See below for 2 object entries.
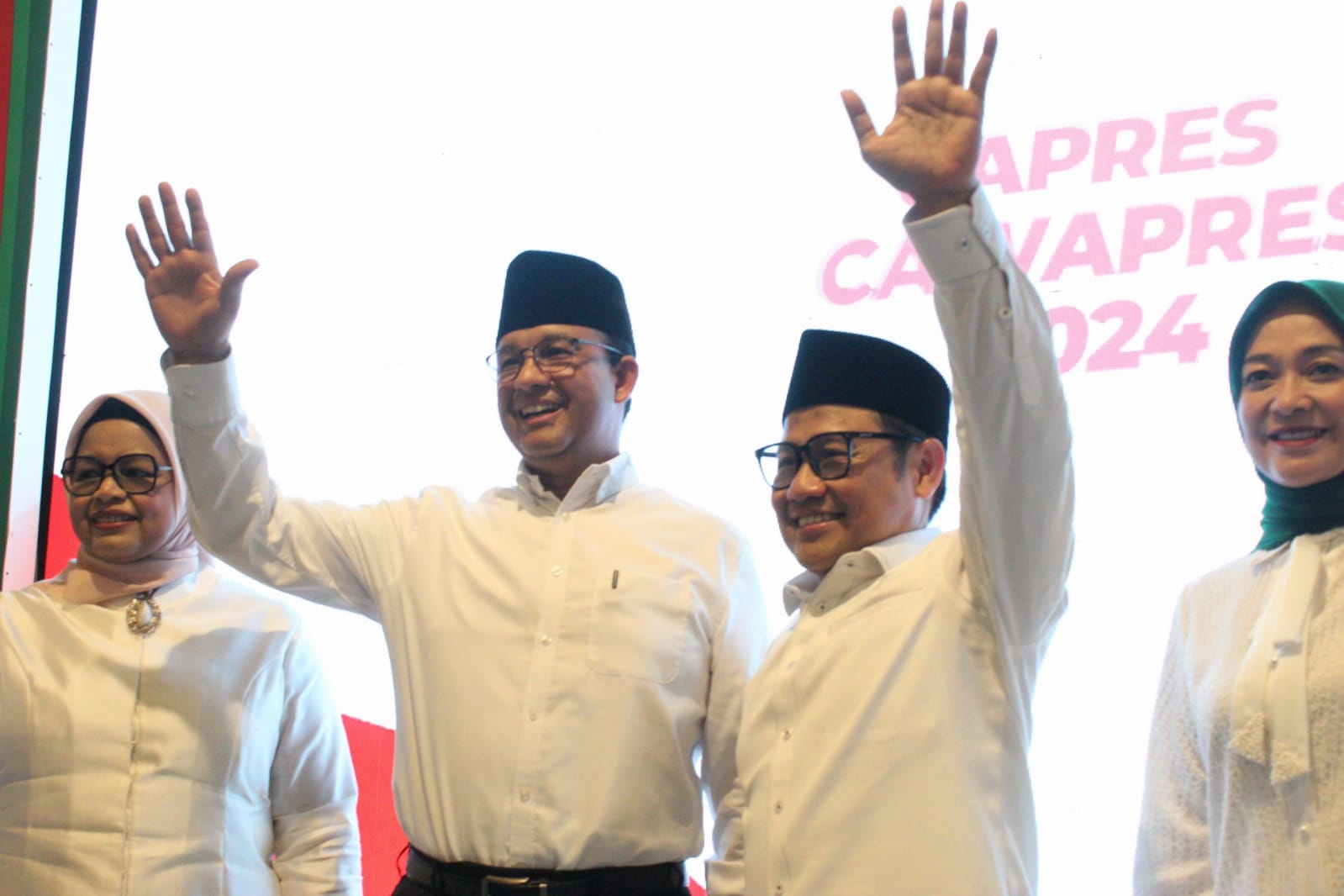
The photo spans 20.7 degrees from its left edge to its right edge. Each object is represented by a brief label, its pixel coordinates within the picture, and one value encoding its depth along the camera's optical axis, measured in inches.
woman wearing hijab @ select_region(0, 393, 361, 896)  165.4
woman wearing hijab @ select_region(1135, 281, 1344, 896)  148.2
